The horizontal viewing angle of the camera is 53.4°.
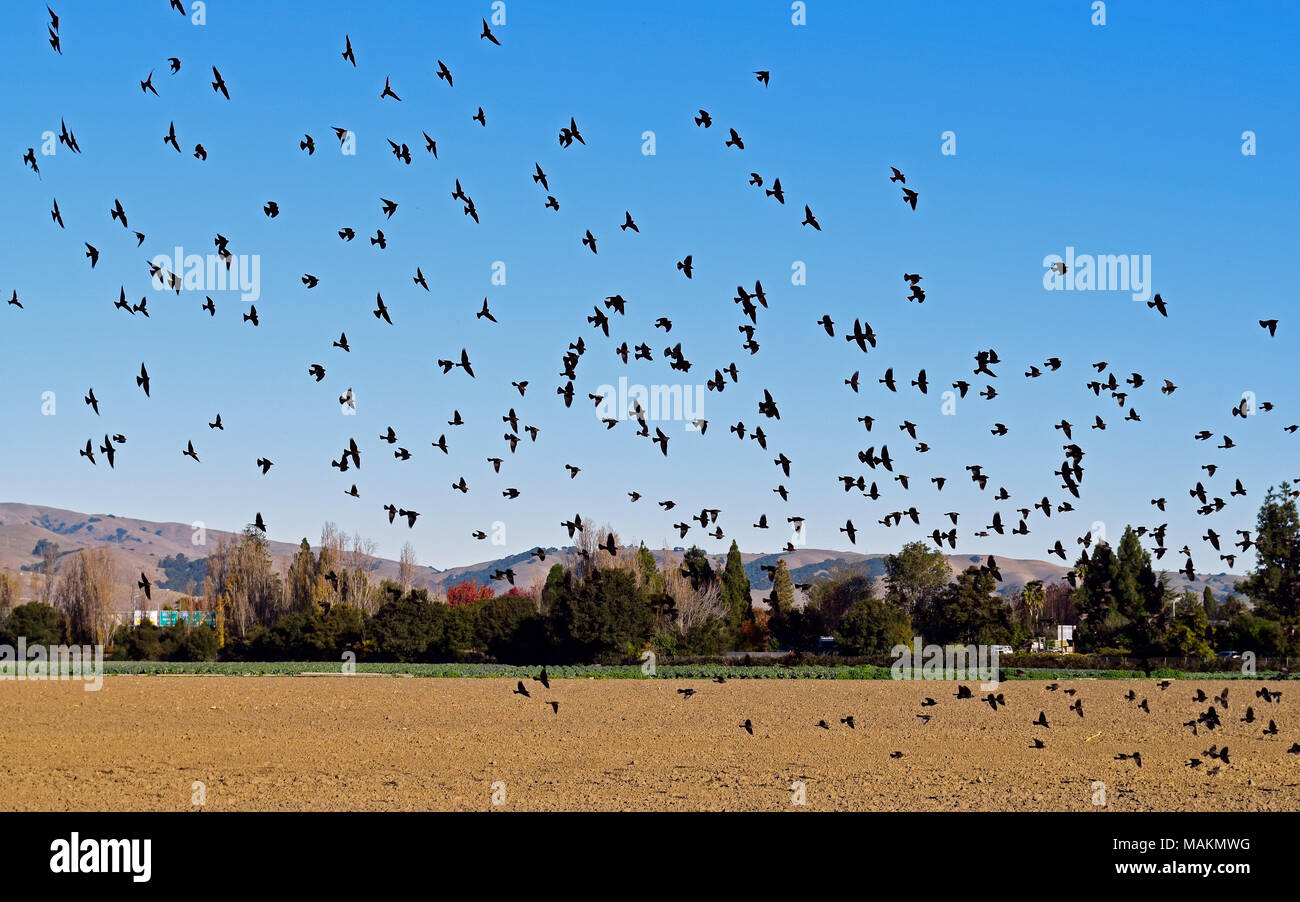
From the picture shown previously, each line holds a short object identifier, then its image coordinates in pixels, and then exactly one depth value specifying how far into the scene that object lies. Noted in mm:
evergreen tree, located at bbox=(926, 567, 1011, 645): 92438
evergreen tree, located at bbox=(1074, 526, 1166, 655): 93956
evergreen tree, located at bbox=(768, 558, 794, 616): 129000
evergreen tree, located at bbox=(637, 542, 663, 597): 112188
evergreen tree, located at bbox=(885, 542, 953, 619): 148000
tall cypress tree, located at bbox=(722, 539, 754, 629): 119494
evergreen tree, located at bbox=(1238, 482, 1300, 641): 111000
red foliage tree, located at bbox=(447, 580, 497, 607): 158575
